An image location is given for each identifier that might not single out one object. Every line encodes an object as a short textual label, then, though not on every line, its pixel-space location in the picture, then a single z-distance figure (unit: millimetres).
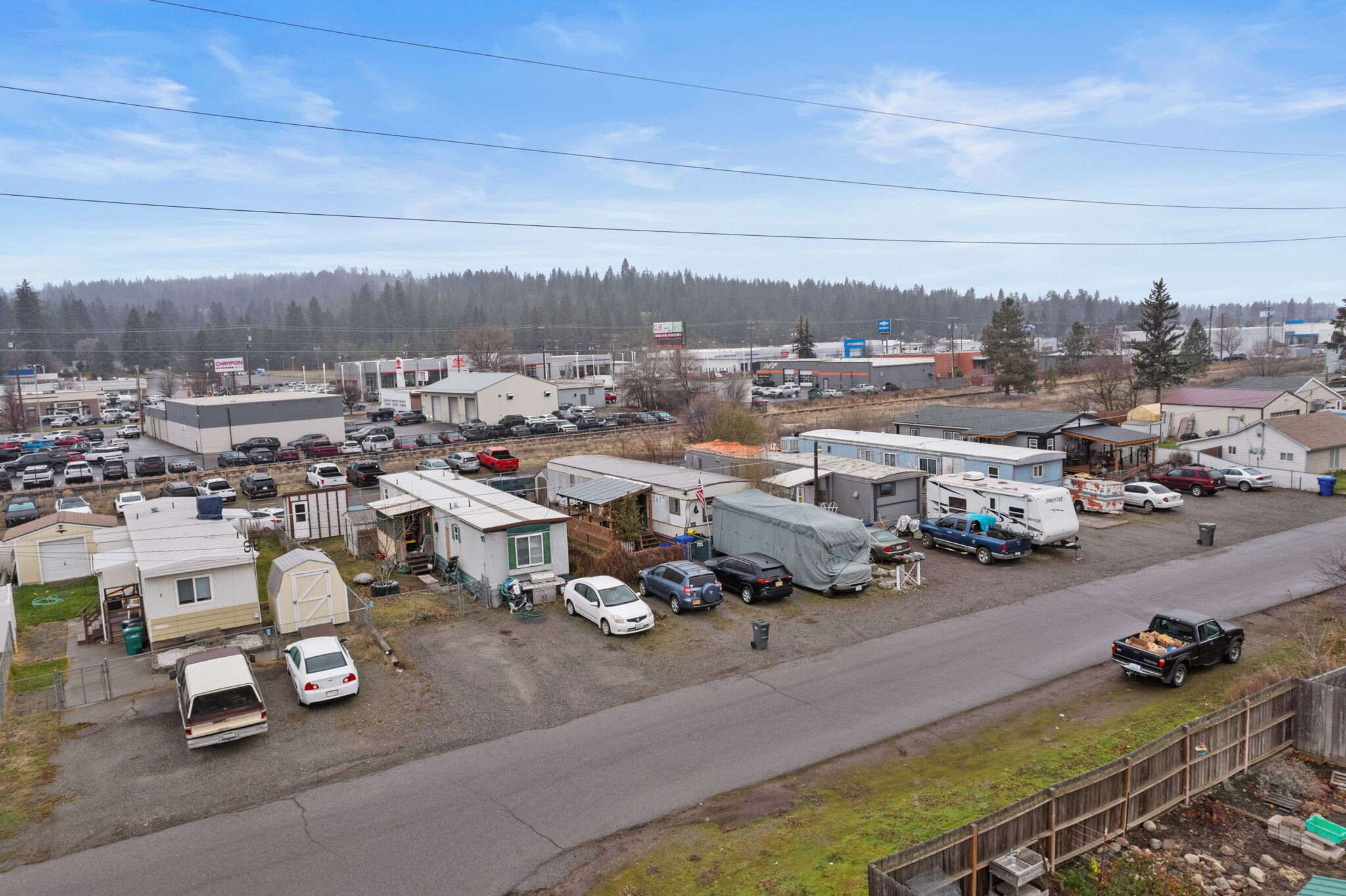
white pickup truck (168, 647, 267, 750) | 14391
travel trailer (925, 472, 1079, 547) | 26500
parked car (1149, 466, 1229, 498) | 35469
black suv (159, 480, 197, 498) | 38562
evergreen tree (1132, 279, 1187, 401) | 61000
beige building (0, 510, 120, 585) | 28031
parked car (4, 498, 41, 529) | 34688
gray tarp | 23312
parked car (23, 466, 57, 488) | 41906
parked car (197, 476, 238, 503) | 38500
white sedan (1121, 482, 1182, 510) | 32344
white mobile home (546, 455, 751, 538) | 28578
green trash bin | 20031
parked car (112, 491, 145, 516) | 36112
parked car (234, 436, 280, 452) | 50812
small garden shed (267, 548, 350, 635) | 20500
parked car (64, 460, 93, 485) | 42656
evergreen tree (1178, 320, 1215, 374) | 85250
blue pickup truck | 25688
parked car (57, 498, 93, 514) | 33634
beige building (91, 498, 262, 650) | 19797
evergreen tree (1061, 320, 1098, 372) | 98250
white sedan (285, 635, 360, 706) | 16125
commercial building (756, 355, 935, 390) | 87188
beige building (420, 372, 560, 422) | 63344
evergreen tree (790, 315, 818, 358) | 105938
